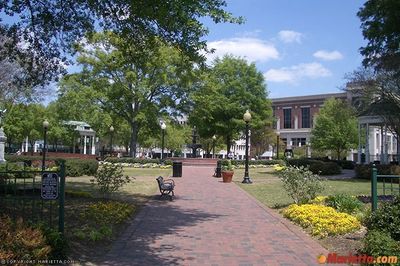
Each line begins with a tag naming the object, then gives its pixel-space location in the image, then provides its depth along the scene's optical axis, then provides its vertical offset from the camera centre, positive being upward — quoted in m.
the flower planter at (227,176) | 25.95 -1.06
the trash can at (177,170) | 29.48 -0.87
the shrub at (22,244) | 5.84 -1.12
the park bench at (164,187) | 16.77 -1.09
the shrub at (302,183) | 13.44 -0.72
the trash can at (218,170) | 30.33 -0.87
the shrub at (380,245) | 6.16 -1.14
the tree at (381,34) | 24.66 +6.66
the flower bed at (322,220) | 9.94 -1.37
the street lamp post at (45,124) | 30.65 +1.90
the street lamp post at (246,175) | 25.15 -0.99
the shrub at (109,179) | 15.03 -0.75
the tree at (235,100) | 56.75 +6.69
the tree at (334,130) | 64.50 +3.72
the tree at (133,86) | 47.55 +6.94
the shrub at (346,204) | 11.88 -1.15
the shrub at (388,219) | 7.11 -0.93
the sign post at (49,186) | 8.17 -0.54
